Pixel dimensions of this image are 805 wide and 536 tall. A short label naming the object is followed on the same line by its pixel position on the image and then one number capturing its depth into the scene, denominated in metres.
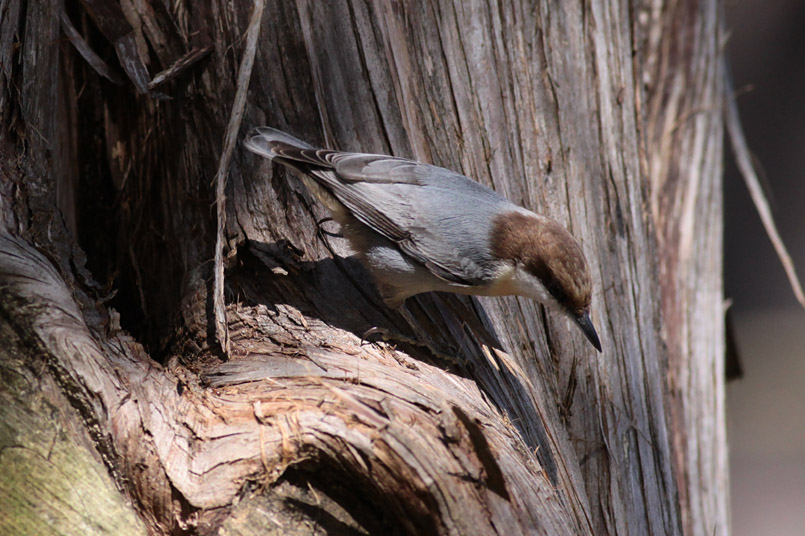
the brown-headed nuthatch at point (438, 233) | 2.30
